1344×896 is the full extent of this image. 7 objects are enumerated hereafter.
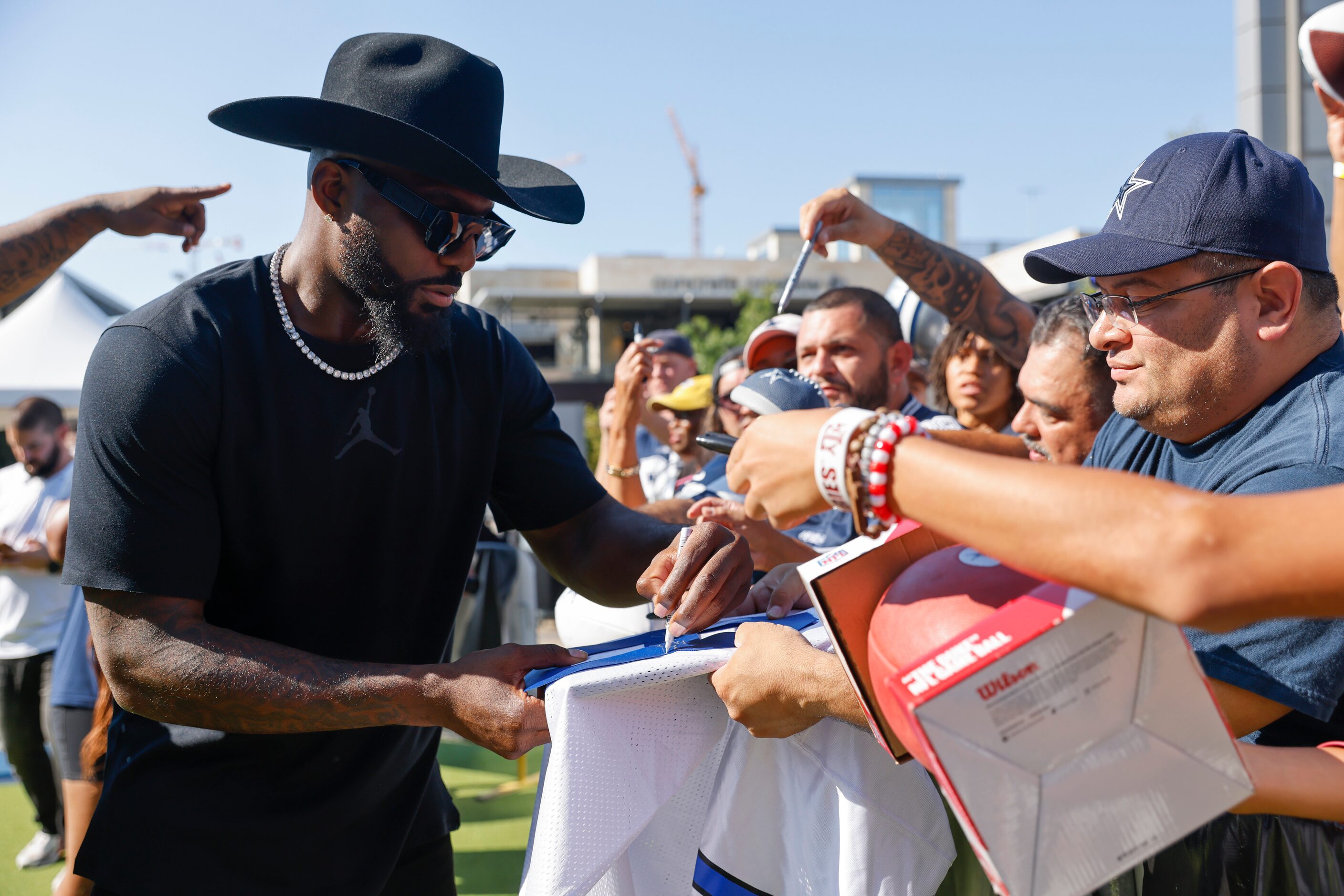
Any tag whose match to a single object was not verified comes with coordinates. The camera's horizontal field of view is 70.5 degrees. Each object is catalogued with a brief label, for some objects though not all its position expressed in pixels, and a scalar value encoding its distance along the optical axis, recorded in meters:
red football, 1.37
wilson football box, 1.25
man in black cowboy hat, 2.03
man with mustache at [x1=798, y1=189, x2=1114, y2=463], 3.29
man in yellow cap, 6.42
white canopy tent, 9.81
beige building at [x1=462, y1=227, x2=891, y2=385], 45.00
